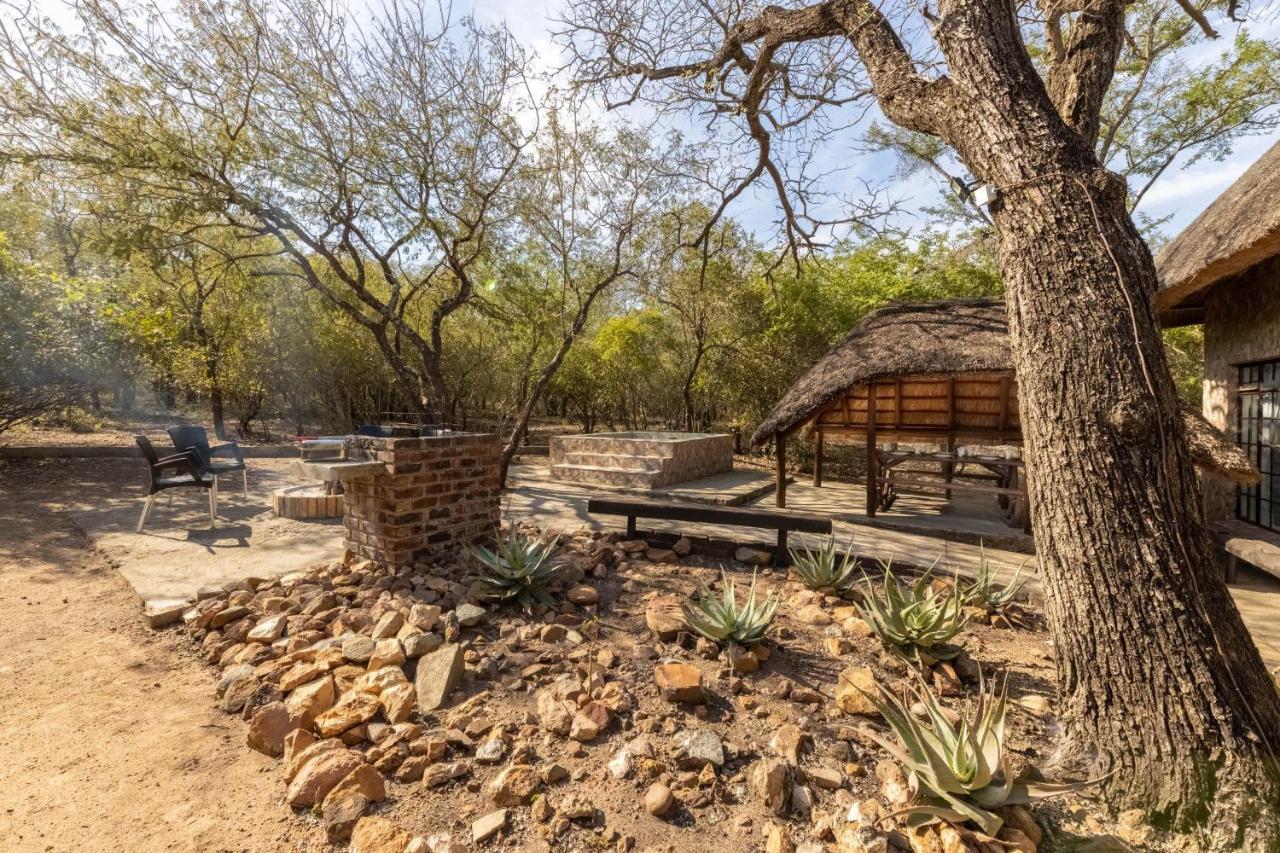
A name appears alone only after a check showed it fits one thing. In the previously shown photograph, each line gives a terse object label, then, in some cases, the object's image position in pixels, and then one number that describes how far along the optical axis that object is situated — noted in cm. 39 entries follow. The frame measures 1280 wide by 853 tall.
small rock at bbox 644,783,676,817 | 177
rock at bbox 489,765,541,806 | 184
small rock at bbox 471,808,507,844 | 170
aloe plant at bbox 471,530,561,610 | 324
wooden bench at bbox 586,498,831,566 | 388
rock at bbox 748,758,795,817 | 177
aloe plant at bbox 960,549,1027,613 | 311
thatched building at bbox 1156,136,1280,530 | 456
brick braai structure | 364
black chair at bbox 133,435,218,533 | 501
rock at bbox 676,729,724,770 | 196
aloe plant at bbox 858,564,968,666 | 252
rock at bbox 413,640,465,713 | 238
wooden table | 568
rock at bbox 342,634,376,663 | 269
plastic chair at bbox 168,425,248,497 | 567
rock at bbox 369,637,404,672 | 261
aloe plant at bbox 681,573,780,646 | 264
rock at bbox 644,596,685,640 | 284
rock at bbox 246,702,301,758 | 221
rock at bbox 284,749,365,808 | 190
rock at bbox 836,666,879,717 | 224
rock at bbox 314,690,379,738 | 220
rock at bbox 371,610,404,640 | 287
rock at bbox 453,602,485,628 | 298
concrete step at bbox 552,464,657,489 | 816
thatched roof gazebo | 586
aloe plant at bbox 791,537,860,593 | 345
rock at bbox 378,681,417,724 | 226
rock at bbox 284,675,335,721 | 231
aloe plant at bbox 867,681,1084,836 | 158
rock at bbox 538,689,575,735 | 218
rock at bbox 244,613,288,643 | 297
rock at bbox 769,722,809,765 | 199
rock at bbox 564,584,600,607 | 328
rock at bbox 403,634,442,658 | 270
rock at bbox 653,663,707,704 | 230
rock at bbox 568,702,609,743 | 212
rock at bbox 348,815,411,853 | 165
